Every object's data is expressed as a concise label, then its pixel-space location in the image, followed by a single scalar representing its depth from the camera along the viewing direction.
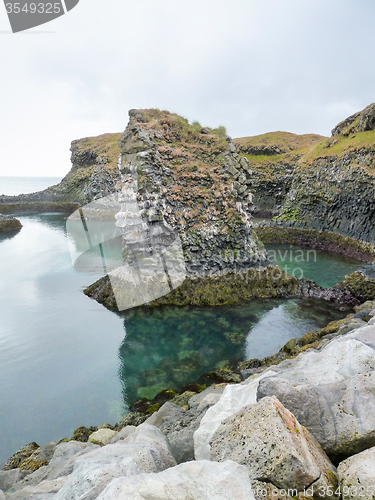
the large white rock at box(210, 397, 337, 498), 3.23
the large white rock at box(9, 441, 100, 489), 5.97
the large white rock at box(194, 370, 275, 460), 4.60
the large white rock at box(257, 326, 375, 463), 4.05
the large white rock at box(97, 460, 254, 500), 2.88
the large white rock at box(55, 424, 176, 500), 3.59
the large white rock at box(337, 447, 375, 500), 3.09
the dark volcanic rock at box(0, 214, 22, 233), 52.56
